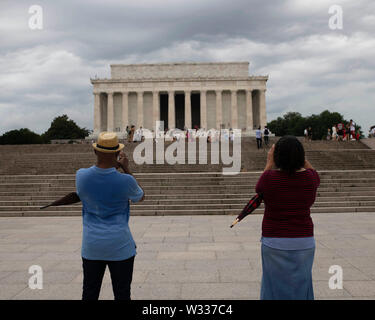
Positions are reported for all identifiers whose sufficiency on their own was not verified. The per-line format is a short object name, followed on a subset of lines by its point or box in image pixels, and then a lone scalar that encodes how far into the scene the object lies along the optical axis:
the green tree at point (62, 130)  93.00
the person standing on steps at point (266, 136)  30.85
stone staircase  14.02
